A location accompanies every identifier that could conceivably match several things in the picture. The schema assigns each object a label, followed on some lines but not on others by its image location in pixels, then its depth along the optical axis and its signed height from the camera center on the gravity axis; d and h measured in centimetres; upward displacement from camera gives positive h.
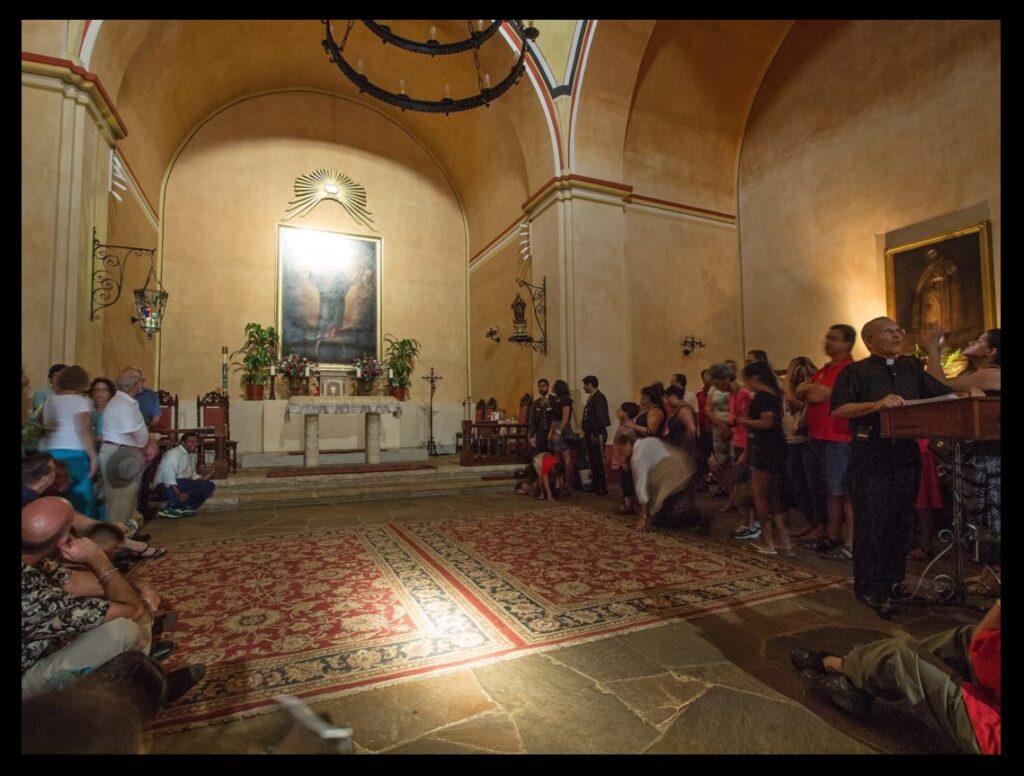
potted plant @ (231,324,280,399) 1022 +85
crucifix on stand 1053 +30
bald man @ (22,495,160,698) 178 -78
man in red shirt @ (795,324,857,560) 396 -46
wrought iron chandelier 528 +372
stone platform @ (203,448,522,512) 643 -120
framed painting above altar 1093 +232
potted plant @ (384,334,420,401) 1124 +84
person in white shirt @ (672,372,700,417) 648 +21
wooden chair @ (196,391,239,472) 882 -20
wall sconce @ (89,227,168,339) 629 +152
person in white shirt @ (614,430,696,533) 480 -71
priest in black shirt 280 -38
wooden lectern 228 -12
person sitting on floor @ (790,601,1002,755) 139 -88
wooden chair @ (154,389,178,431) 851 -14
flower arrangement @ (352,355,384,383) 1080 +67
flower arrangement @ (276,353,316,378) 1020 +69
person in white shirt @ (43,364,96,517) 355 -20
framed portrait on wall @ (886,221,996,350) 642 +153
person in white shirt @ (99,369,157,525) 412 -42
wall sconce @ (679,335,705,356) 956 +104
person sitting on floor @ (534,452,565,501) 682 -102
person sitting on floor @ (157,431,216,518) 568 -96
